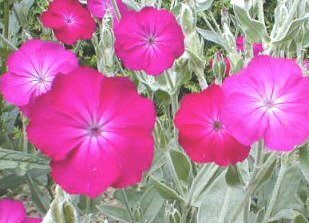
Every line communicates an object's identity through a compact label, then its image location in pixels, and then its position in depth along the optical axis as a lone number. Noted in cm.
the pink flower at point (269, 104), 13
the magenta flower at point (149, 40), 17
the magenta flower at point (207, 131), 14
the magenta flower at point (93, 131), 12
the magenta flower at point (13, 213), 15
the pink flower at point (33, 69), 16
